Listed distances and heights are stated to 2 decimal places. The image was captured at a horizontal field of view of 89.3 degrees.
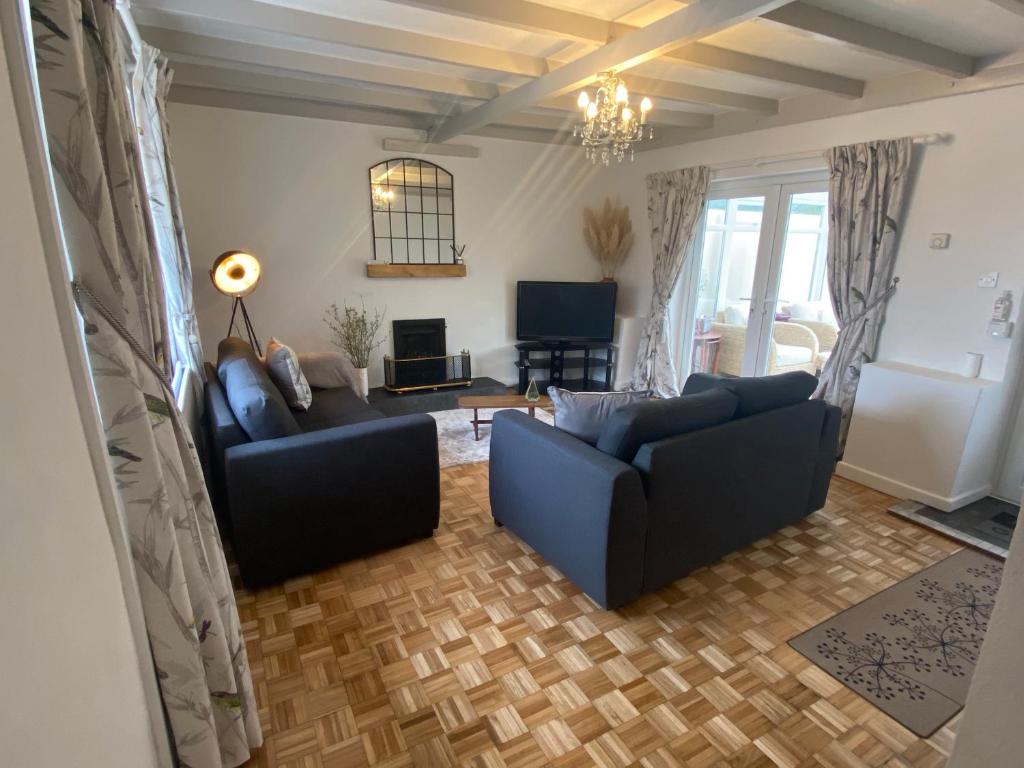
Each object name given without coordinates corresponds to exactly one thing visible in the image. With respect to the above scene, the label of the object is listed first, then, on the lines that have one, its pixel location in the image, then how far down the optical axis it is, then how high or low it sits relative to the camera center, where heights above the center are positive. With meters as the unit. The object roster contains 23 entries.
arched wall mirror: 4.69 +0.34
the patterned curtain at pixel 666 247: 4.78 +0.08
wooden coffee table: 3.90 -1.11
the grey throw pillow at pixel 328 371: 3.86 -0.90
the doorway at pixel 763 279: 4.05 -0.19
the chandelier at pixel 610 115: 2.64 +0.71
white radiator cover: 3.01 -1.03
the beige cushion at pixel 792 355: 4.21 -0.78
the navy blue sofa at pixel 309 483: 2.14 -1.01
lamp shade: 3.65 -0.19
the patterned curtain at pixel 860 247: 3.36 +0.08
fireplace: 4.97 -0.84
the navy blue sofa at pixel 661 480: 2.05 -0.95
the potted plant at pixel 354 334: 4.65 -0.76
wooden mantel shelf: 4.71 -0.20
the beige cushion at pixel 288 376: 3.14 -0.77
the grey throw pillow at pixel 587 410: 2.30 -0.69
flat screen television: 5.41 -0.60
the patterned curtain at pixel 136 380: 1.00 -0.30
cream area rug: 3.78 -1.44
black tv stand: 5.44 -1.16
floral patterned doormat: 1.80 -1.46
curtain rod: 3.17 +0.74
